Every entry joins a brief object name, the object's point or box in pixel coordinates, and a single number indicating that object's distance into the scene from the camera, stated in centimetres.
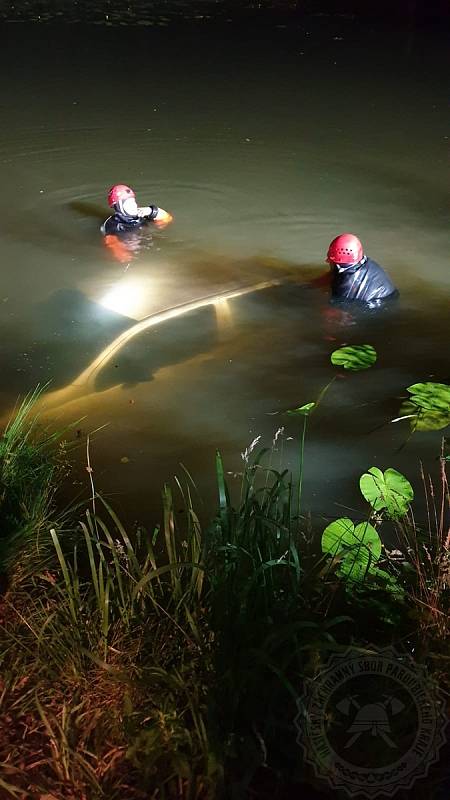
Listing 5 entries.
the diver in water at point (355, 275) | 661
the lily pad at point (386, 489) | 421
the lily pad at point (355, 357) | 580
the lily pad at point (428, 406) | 501
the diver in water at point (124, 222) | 802
